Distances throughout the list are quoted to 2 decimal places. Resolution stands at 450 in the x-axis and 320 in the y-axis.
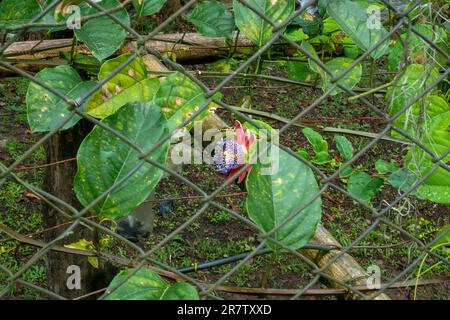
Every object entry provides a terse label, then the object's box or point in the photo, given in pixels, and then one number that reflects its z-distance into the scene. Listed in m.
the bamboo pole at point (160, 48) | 1.98
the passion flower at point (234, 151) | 1.77
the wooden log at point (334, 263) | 1.78
